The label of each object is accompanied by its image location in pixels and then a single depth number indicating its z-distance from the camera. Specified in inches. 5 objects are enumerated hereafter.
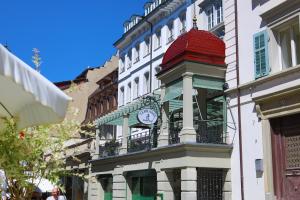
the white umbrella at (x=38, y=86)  177.0
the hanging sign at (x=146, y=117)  791.7
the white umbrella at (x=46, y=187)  655.1
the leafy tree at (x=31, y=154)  234.5
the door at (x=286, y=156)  571.5
